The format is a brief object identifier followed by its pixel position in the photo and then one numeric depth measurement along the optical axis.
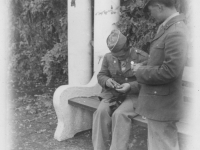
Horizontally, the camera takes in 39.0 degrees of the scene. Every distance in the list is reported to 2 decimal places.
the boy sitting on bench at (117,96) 2.74
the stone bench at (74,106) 3.42
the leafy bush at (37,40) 5.50
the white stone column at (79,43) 4.09
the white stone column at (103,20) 3.83
